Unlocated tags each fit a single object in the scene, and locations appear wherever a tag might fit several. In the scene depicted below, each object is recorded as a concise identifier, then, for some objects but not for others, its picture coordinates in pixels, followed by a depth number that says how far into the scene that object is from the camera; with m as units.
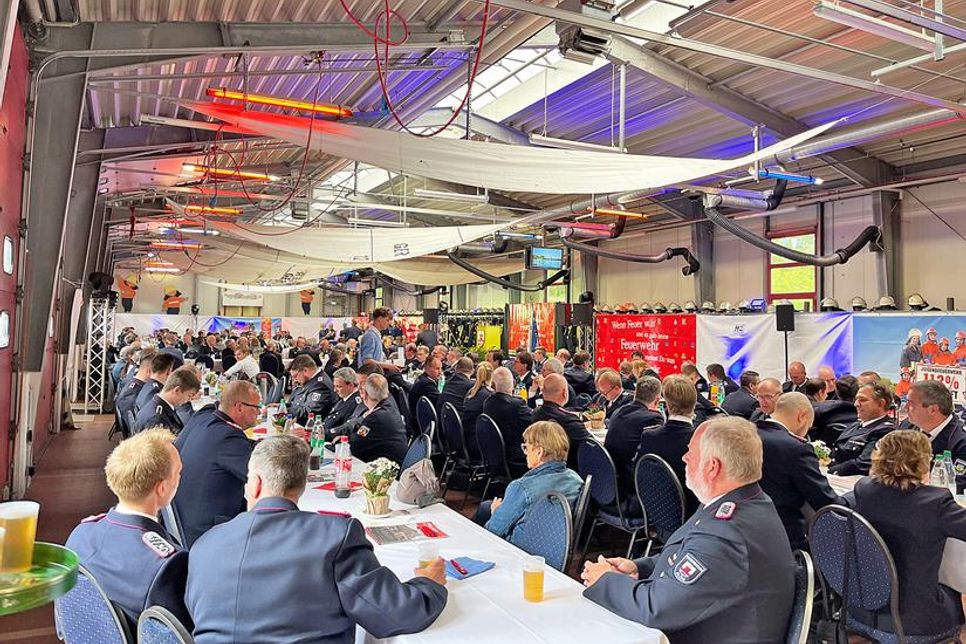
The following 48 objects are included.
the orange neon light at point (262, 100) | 5.08
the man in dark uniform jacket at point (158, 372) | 5.63
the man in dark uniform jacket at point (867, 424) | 4.56
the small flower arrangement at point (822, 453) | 4.72
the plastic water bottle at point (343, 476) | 3.60
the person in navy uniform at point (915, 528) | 2.69
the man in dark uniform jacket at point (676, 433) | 4.07
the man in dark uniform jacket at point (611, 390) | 6.52
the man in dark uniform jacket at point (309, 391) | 6.82
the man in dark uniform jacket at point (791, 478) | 3.41
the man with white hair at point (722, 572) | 1.88
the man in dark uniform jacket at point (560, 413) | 4.78
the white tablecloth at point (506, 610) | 1.93
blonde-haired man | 1.96
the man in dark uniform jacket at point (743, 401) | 6.18
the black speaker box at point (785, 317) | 10.56
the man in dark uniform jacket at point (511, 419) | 5.50
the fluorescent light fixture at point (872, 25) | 4.17
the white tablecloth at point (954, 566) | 2.74
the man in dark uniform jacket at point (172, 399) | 4.84
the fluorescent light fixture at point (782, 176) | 8.59
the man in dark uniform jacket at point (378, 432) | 4.85
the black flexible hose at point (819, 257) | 11.16
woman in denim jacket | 3.01
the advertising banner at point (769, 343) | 10.13
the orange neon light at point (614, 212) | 11.78
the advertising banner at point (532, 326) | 16.42
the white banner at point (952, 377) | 5.82
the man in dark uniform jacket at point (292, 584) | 1.79
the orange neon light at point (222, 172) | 8.55
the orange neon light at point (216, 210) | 9.48
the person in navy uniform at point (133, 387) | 6.00
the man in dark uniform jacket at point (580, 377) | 9.06
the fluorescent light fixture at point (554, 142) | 7.25
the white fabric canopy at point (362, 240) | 9.05
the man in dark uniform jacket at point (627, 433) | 4.60
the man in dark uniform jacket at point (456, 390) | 7.11
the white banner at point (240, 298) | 29.94
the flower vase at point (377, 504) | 3.16
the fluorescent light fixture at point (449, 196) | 10.93
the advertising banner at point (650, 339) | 12.75
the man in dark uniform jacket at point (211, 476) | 3.34
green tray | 0.85
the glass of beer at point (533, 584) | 2.16
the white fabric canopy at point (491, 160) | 5.38
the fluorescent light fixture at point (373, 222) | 12.66
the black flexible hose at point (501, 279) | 15.50
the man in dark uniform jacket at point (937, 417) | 4.01
